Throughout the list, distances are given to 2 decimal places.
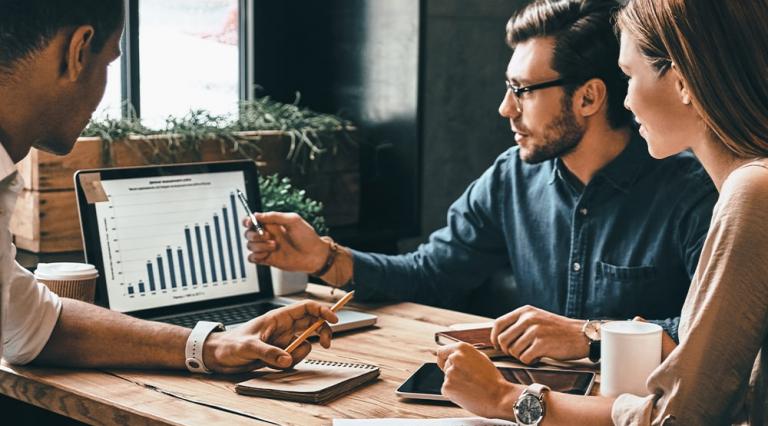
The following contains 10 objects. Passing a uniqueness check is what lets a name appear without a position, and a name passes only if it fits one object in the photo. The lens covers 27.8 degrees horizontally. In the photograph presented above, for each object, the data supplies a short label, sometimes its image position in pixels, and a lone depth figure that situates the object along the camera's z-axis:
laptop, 2.37
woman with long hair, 1.77
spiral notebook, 2.00
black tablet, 2.02
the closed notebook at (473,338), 2.23
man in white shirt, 1.90
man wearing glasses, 2.46
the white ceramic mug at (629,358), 1.99
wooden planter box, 2.61
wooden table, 1.94
